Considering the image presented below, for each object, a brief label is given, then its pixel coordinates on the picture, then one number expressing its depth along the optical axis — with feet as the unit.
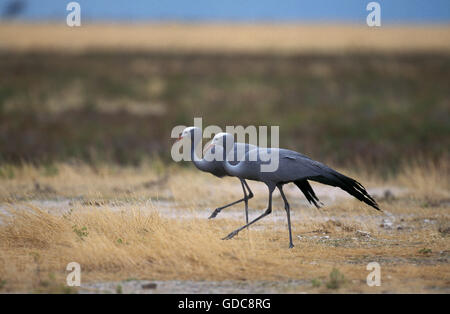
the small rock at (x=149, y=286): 44.68
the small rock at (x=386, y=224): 65.76
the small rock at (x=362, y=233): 60.89
